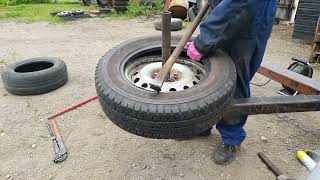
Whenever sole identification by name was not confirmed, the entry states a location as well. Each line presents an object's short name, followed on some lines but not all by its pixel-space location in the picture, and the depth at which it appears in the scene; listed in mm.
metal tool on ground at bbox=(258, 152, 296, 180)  2676
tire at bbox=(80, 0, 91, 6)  12164
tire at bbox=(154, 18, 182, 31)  7595
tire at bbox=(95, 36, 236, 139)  1892
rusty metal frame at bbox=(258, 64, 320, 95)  2867
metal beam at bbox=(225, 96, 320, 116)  2338
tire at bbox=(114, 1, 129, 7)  10076
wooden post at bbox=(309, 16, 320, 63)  5092
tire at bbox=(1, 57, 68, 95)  4121
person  2102
